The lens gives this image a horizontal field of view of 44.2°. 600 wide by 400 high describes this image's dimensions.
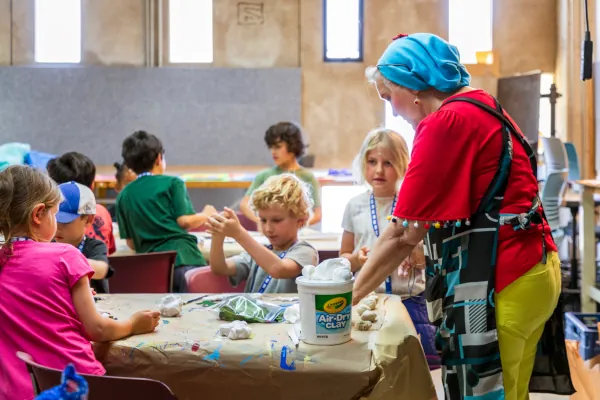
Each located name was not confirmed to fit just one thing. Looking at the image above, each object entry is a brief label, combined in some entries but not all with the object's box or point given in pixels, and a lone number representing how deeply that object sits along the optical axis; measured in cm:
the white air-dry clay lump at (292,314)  193
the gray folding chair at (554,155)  588
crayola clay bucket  167
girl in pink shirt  171
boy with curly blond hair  244
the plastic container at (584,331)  379
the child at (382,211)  255
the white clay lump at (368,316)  190
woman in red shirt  171
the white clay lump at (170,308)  202
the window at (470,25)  966
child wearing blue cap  243
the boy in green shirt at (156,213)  345
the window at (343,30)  972
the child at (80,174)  314
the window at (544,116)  880
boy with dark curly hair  453
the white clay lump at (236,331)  179
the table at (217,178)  682
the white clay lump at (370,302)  202
